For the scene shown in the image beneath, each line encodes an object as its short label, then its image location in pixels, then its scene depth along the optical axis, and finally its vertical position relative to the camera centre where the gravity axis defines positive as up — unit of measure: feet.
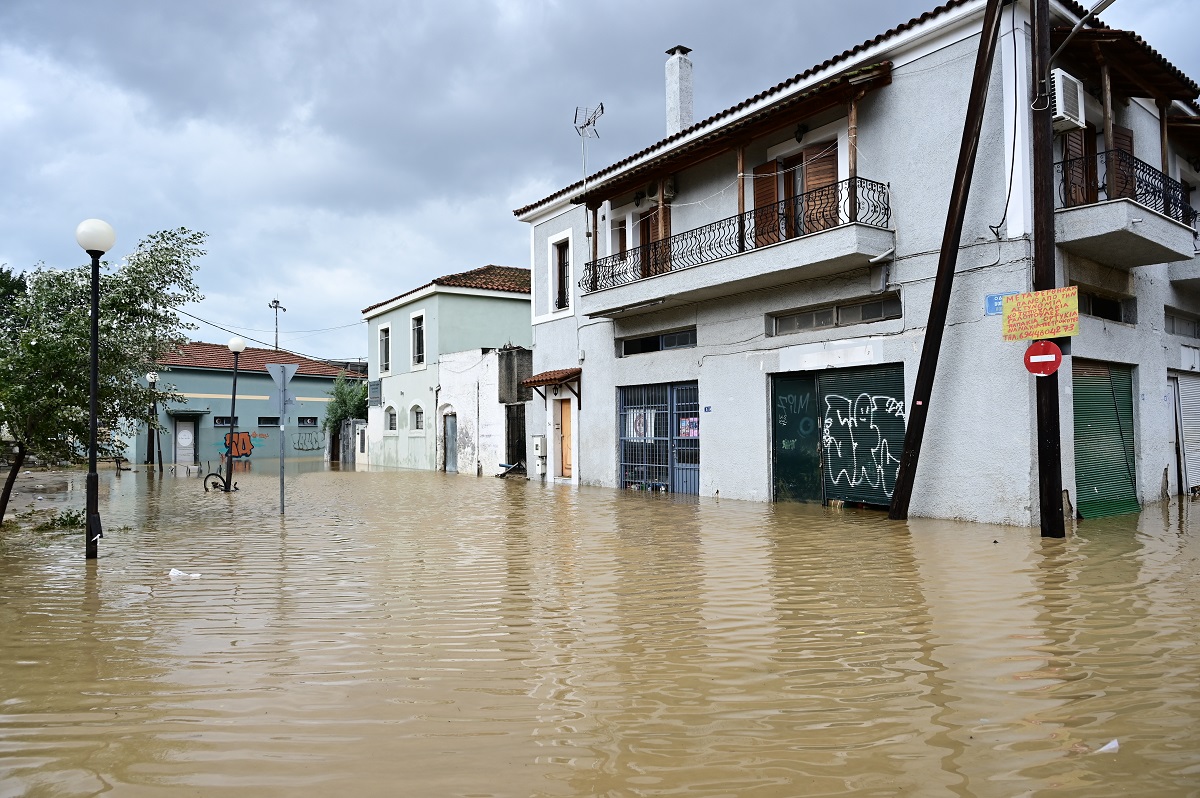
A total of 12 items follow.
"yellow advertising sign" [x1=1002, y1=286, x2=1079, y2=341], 30.71 +4.36
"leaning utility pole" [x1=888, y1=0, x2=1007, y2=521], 34.32 +7.16
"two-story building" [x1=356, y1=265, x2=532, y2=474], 78.48 +6.86
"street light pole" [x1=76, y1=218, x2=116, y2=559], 28.12 +4.11
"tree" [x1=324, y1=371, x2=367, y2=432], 123.03 +5.04
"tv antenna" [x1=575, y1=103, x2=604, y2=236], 62.90 +24.91
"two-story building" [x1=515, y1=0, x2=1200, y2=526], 35.86 +8.13
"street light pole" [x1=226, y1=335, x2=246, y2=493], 57.67 +6.75
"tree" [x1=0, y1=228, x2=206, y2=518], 34.22 +4.41
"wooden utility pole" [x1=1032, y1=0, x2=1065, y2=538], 31.55 +6.89
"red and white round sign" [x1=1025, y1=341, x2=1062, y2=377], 31.14 +2.60
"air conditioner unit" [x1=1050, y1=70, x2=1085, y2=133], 33.83 +14.08
